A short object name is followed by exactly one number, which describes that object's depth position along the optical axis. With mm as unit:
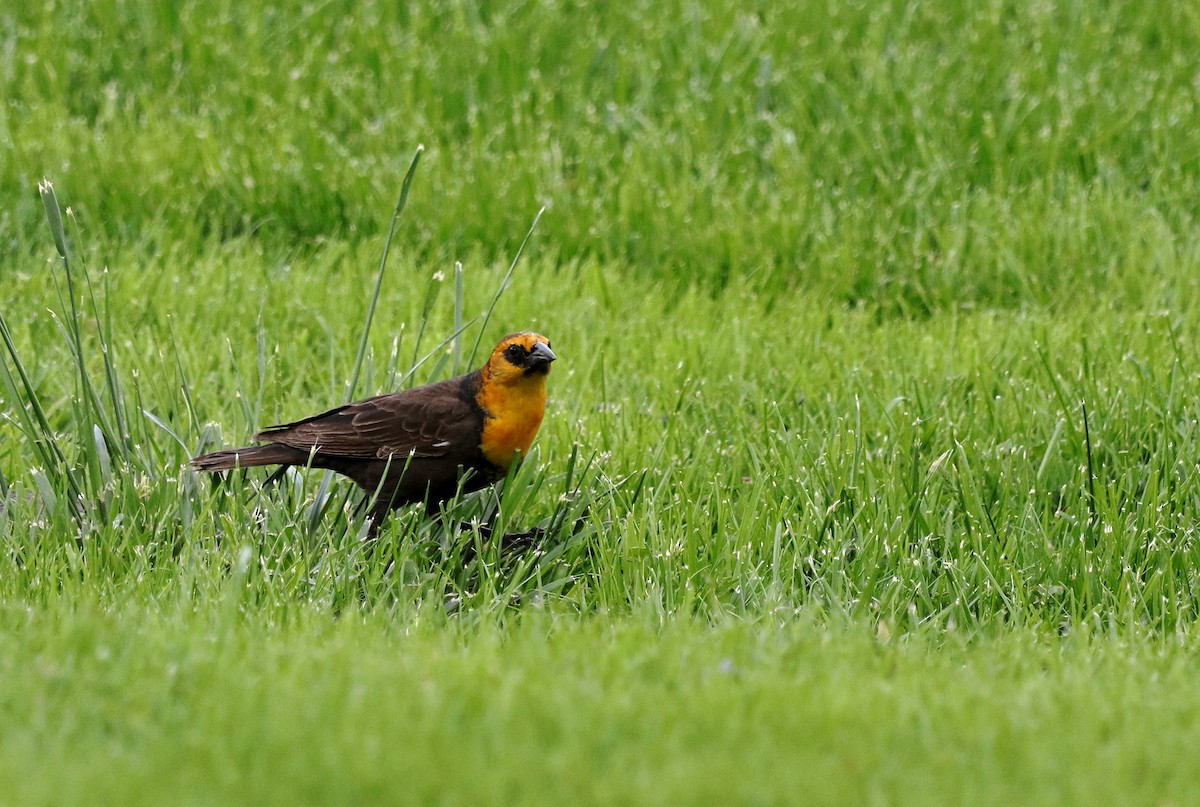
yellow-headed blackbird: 10422
